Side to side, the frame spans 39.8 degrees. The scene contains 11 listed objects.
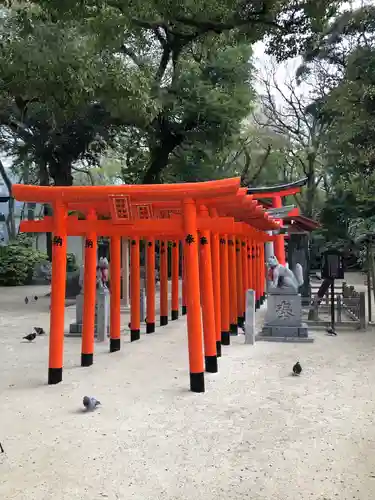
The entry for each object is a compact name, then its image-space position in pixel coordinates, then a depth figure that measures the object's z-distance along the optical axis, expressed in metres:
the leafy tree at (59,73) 8.48
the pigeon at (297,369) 7.21
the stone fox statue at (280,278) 10.64
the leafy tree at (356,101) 8.81
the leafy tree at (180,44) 5.84
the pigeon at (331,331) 10.99
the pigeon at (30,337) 10.26
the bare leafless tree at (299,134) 27.69
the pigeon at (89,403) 5.61
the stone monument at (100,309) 10.39
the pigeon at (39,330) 11.04
